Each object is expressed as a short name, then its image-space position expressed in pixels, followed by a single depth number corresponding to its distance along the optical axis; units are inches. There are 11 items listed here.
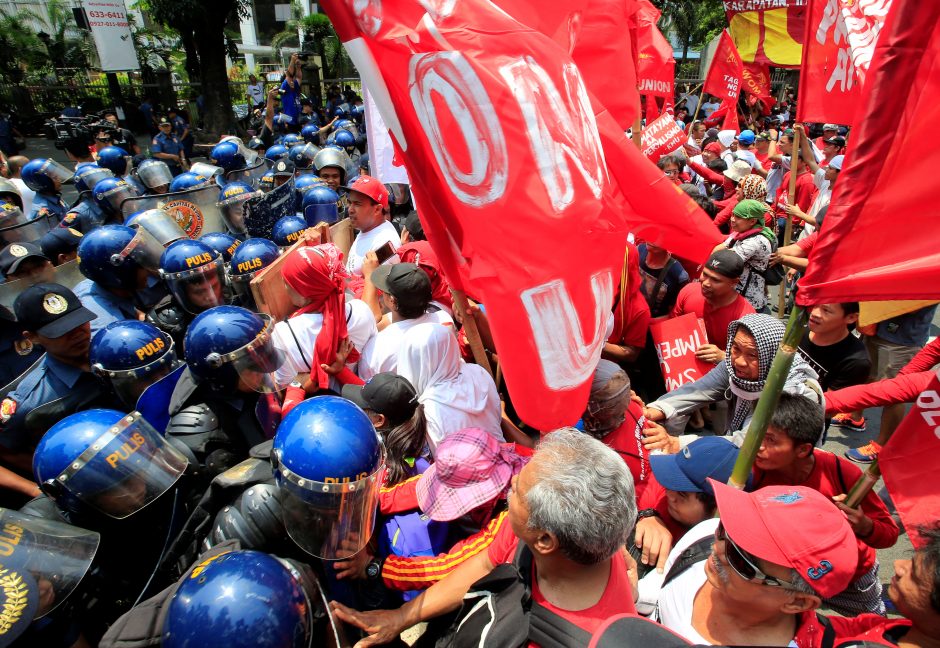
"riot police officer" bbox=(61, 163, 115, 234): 219.3
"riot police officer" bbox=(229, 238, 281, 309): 166.6
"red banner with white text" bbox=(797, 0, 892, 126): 110.8
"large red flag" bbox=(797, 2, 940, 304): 49.4
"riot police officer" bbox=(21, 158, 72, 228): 245.0
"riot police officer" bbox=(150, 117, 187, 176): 441.7
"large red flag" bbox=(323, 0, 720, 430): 78.6
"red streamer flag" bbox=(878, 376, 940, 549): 74.1
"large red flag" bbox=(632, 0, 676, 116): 262.8
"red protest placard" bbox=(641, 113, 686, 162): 217.8
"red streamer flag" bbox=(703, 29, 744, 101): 315.0
